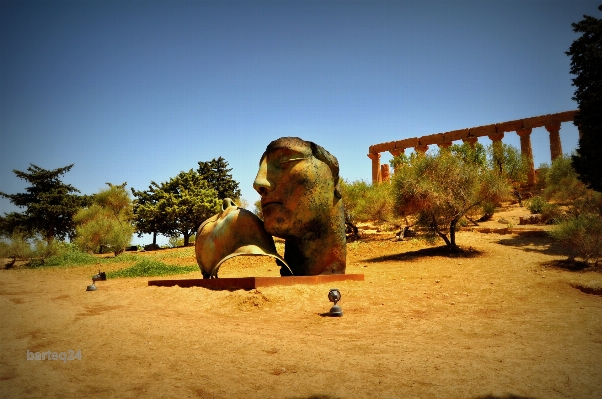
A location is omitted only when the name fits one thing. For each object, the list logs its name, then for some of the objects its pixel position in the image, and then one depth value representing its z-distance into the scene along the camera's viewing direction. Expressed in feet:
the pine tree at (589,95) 51.49
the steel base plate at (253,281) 23.90
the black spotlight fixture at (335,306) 19.51
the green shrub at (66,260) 66.59
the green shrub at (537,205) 77.40
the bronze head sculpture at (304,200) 25.44
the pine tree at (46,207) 99.14
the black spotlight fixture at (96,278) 29.43
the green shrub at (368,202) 73.00
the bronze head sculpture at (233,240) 25.75
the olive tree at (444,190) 50.34
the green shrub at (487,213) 76.54
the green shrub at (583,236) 37.29
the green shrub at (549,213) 65.43
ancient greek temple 109.09
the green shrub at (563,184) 70.49
